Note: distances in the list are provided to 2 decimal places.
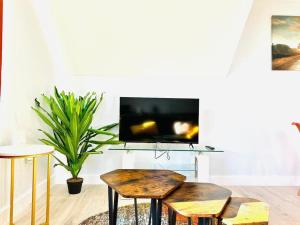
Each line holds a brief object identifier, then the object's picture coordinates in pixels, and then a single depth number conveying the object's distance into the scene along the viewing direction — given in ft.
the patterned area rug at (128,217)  6.10
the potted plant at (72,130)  7.83
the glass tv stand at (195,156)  8.77
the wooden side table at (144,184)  3.86
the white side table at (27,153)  4.93
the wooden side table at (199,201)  3.36
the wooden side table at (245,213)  3.46
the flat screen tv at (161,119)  9.16
